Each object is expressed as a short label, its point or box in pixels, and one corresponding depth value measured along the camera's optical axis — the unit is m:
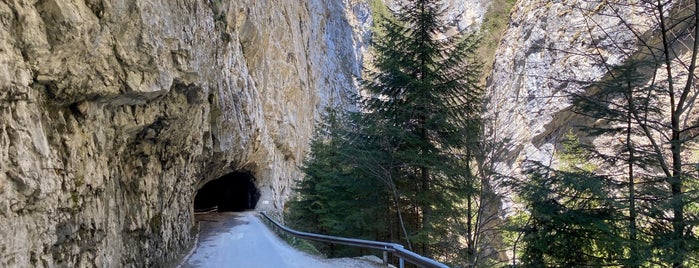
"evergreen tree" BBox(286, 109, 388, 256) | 11.27
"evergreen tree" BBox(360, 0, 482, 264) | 9.98
